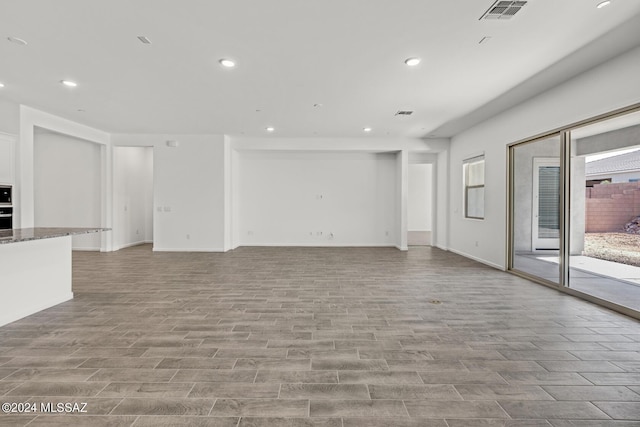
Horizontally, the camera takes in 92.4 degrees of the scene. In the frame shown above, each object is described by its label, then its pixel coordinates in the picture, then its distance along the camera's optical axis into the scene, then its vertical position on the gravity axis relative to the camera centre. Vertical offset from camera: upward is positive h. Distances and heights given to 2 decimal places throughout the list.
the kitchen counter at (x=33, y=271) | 3.16 -0.70
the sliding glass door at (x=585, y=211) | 4.36 +0.01
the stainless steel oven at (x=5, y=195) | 5.19 +0.25
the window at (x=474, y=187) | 6.89 +0.57
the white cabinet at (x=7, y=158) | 5.15 +0.87
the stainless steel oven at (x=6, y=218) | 5.23 -0.14
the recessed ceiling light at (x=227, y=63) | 3.82 +1.87
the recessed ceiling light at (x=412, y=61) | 3.78 +1.87
